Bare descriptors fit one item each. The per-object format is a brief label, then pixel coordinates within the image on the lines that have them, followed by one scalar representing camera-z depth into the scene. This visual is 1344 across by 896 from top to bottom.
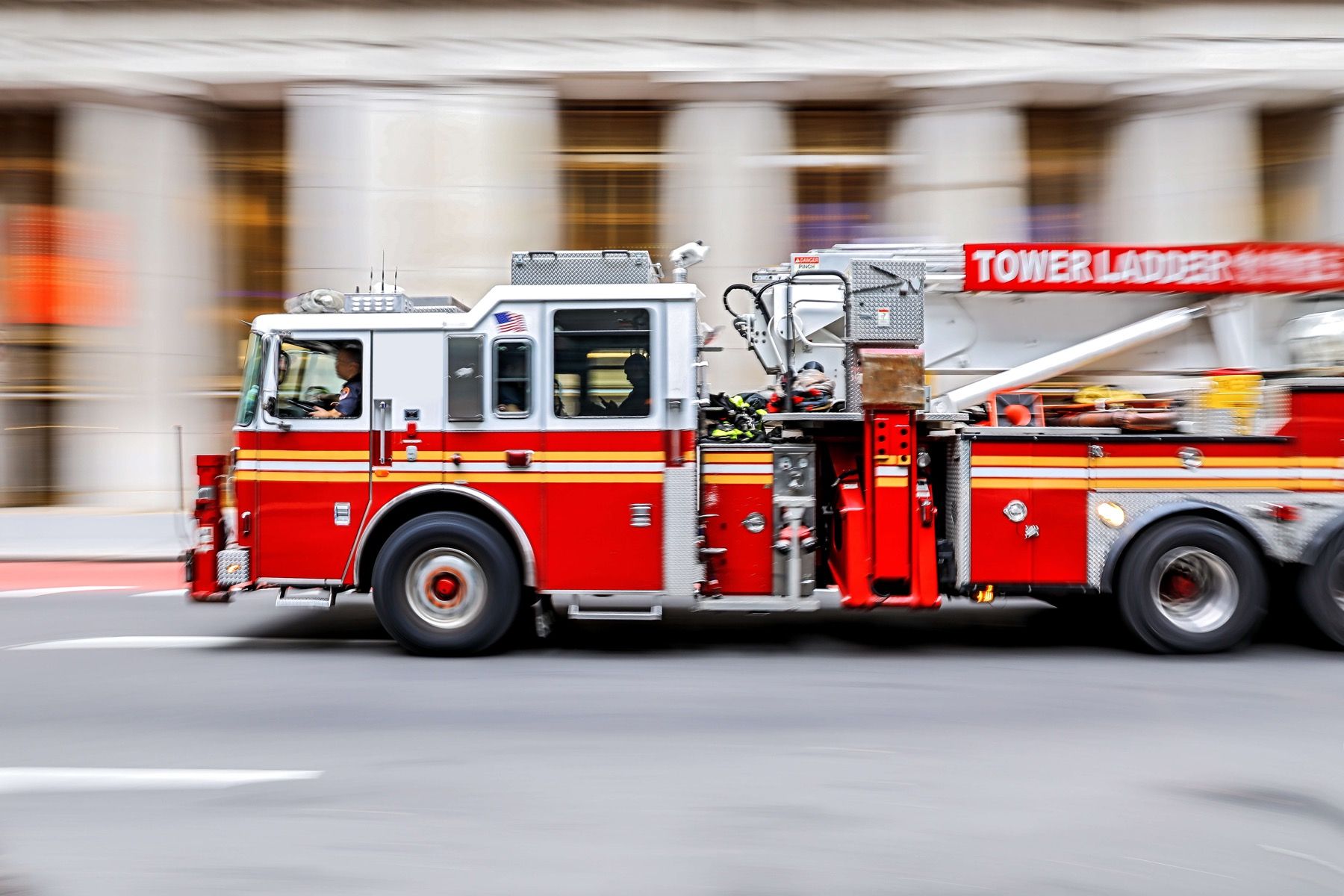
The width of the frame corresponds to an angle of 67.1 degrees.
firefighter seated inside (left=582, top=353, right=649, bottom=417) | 6.83
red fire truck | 6.81
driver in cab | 6.93
